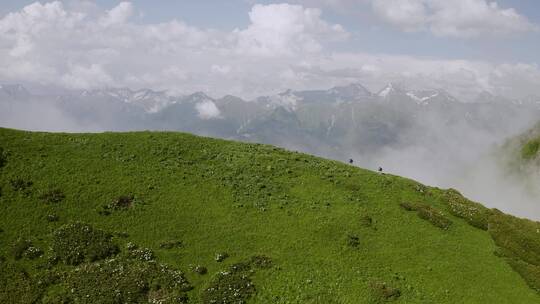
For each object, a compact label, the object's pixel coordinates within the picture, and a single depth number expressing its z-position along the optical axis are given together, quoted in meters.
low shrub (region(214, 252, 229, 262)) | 37.48
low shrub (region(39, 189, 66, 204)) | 42.34
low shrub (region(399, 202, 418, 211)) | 50.50
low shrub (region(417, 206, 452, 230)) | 48.11
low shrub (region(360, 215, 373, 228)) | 45.25
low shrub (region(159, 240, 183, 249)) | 38.47
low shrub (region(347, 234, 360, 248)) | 41.23
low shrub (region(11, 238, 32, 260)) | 35.31
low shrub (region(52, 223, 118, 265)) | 36.12
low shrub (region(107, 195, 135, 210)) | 43.13
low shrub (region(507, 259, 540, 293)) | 40.28
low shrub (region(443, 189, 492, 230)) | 51.38
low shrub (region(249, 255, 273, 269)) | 36.66
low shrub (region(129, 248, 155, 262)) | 36.66
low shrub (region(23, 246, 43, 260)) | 35.47
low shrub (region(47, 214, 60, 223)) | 39.78
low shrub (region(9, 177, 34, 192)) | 43.44
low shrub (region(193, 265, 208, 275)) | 35.83
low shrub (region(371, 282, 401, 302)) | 34.44
